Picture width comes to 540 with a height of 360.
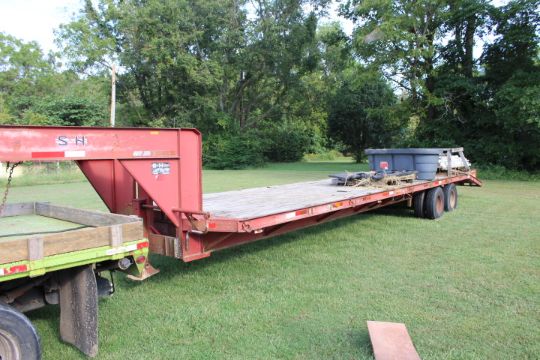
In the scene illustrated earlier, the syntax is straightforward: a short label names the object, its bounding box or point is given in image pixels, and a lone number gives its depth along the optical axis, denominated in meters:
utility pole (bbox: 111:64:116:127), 25.12
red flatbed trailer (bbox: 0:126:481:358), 3.71
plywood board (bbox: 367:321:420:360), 3.51
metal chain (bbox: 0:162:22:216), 4.64
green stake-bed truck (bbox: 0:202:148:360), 3.04
